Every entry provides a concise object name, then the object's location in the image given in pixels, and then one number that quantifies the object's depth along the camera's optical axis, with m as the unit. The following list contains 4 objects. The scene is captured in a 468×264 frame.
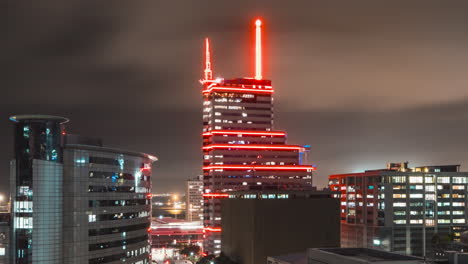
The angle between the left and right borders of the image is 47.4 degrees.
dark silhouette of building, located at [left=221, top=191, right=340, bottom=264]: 136.50
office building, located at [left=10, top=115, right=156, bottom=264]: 93.00
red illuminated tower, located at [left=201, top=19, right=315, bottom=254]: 155.05
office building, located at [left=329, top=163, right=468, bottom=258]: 195.88
